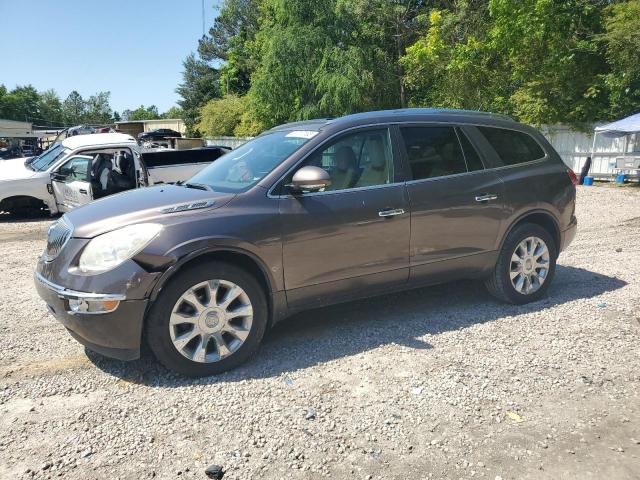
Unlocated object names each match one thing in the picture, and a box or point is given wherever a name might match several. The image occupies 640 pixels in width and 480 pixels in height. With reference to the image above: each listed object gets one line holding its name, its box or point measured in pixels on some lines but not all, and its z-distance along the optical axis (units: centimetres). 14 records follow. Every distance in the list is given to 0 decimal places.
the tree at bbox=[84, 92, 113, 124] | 12888
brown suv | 359
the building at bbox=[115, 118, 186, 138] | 6200
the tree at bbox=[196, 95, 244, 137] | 4197
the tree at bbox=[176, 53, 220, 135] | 6078
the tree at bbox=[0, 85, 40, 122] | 9300
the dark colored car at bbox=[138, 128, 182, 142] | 3159
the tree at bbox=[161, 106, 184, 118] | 8857
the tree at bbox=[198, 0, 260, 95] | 4791
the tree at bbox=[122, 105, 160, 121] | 13550
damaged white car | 1065
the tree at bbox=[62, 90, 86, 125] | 12662
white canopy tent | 1688
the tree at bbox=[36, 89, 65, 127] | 11356
